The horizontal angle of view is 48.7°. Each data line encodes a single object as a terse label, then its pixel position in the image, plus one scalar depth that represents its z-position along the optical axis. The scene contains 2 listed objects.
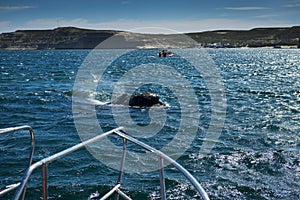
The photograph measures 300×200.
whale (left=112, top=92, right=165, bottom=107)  23.70
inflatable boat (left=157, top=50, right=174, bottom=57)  122.03
